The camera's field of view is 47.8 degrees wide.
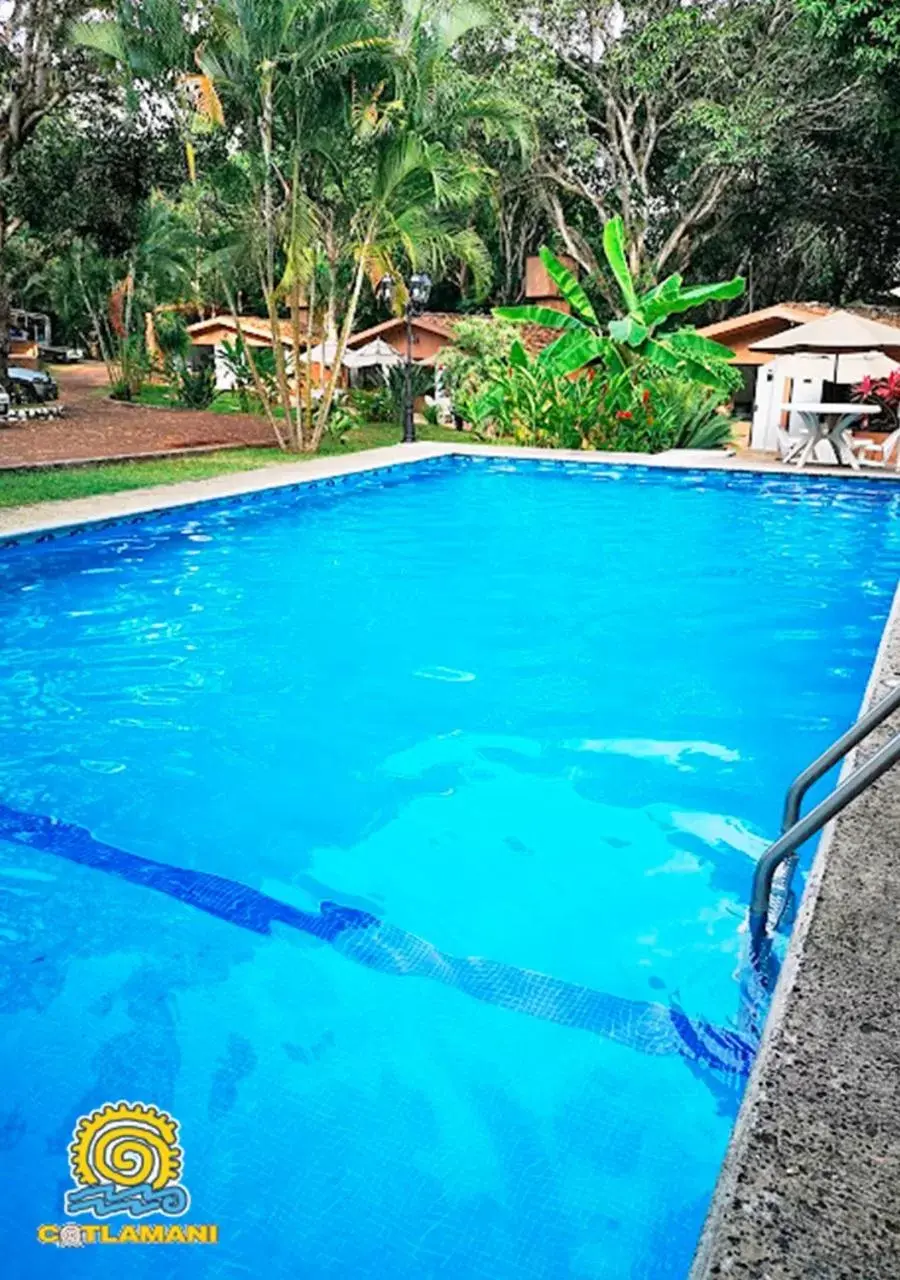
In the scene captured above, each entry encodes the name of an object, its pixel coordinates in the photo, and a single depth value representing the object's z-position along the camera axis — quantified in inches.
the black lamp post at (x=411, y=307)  681.0
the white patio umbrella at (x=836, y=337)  685.3
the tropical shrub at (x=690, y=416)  705.6
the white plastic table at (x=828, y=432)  618.5
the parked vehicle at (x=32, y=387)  908.1
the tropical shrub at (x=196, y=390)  932.0
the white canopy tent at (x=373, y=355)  1070.8
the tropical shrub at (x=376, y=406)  924.0
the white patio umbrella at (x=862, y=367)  687.7
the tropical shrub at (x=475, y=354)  816.9
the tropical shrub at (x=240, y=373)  920.9
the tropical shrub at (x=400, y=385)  903.7
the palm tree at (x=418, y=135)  563.5
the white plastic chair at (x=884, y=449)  644.7
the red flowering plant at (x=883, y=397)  705.6
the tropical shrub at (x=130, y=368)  1023.6
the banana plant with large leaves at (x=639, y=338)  706.2
